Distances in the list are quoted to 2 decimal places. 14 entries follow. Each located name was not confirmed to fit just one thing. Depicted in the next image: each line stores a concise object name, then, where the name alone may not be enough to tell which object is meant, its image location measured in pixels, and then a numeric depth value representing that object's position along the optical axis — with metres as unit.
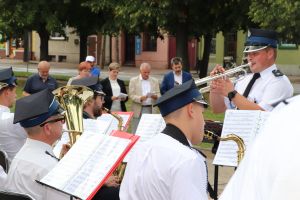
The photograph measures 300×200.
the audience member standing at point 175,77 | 11.40
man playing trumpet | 5.38
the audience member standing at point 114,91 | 10.42
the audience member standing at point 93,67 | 13.32
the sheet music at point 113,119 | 6.46
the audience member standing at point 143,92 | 10.78
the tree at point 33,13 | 24.78
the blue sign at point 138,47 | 40.41
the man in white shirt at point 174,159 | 3.05
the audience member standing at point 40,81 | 11.46
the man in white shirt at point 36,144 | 3.93
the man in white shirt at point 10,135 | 5.82
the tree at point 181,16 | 21.05
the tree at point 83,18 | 25.73
